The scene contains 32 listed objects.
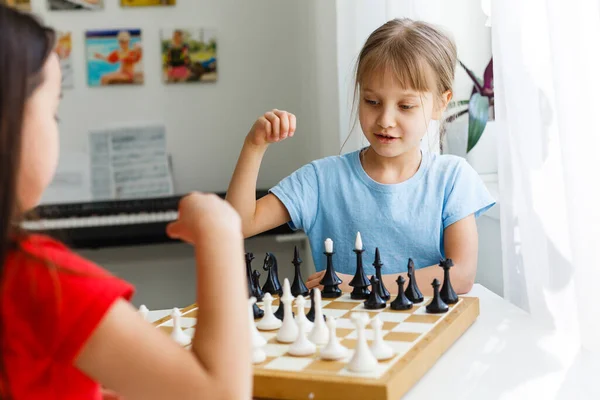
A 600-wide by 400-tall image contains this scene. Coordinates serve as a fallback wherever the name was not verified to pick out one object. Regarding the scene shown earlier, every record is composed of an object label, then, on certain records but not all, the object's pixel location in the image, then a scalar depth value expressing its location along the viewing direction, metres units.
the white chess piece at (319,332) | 1.23
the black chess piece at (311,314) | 1.40
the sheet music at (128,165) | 3.82
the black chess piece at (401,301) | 1.43
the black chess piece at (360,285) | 1.55
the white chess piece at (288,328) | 1.26
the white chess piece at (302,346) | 1.17
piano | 3.43
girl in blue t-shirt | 1.82
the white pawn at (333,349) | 1.13
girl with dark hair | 0.73
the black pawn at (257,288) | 1.57
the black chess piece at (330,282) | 1.58
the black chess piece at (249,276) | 1.58
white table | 1.09
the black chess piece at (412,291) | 1.48
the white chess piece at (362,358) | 1.06
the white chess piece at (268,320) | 1.34
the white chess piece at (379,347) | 1.12
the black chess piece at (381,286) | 1.50
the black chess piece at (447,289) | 1.46
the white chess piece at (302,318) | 1.20
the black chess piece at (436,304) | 1.39
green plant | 2.51
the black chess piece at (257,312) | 1.41
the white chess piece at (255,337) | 1.20
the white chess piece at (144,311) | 1.42
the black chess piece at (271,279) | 1.62
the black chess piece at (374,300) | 1.45
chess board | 1.04
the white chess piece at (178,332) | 1.29
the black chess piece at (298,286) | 1.61
